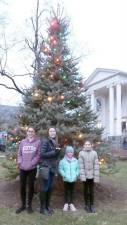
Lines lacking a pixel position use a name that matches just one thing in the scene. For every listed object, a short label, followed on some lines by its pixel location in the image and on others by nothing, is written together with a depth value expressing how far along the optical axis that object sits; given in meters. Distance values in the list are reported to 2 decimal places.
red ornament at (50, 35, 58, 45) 5.29
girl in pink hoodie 3.95
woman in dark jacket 4.02
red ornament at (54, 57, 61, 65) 5.11
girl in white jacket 4.18
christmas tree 4.80
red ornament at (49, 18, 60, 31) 5.41
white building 20.01
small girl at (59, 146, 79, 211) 4.18
